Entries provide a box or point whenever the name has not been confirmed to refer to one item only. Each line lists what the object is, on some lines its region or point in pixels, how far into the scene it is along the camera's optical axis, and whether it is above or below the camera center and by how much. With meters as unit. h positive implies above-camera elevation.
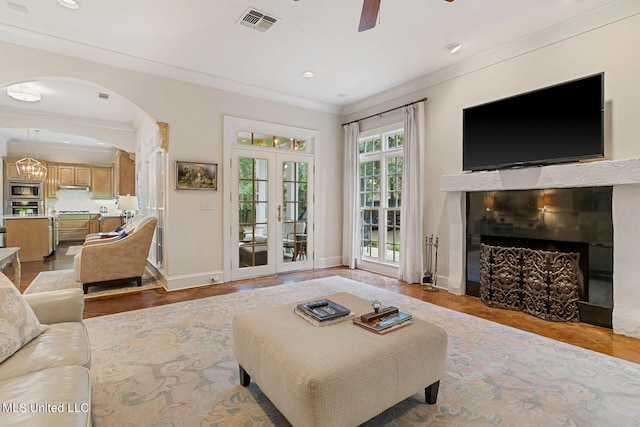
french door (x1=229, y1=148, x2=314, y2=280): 4.89 -0.01
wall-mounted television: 2.91 +0.91
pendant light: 7.45 +1.08
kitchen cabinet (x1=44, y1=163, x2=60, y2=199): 8.92 +0.89
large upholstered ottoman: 1.35 -0.77
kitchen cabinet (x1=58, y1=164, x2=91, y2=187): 9.09 +1.10
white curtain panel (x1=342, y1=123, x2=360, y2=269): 5.65 +0.33
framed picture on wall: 4.30 +0.52
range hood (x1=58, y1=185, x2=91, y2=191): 9.09 +0.73
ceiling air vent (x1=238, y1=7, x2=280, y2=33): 3.00 +1.96
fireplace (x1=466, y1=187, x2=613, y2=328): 2.95 -0.20
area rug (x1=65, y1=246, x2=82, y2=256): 7.10 -0.96
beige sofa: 1.04 -0.68
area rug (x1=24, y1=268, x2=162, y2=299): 4.12 -1.05
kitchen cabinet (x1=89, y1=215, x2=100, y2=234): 9.39 -0.39
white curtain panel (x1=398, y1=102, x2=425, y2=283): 4.57 +0.32
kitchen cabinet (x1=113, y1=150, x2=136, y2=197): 7.70 +0.96
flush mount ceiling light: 4.80 +1.92
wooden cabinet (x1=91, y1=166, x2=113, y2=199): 9.60 +0.92
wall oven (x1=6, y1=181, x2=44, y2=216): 8.25 +0.38
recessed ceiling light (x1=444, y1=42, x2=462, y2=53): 3.62 +1.98
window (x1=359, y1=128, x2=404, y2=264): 5.17 +0.31
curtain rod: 4.62 +1.68
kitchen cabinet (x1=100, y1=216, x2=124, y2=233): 8.58 -0.31
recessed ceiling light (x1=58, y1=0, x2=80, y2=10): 2.81 +1.94
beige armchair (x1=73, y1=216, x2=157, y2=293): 4.03 -0.65
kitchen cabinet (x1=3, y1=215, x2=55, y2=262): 6.12 -0.49
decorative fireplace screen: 3.10 -0.77
